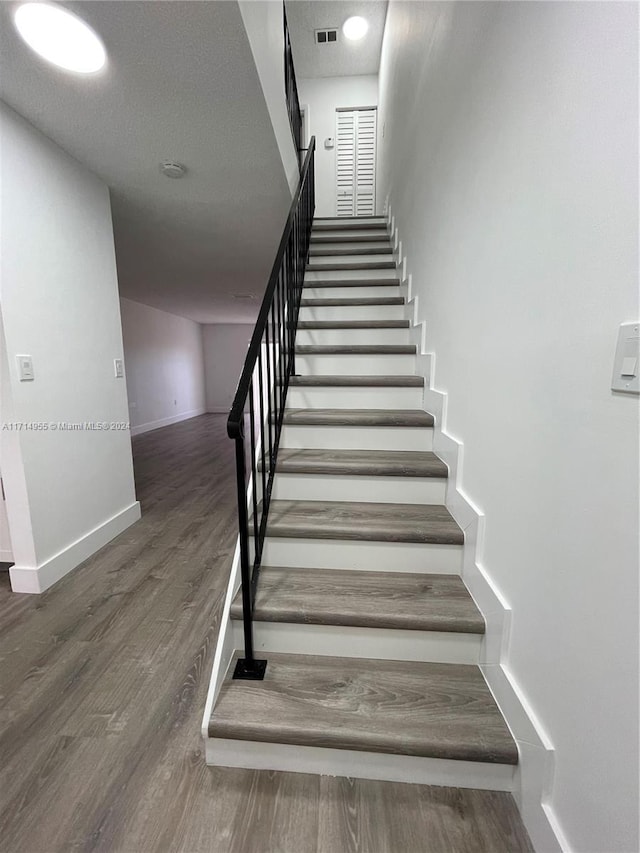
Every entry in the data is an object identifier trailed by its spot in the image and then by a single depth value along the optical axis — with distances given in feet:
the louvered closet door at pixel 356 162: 15.37
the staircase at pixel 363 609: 3.26
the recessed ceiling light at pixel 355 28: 12.59
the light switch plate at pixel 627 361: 2.00
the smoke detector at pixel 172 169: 6.55
